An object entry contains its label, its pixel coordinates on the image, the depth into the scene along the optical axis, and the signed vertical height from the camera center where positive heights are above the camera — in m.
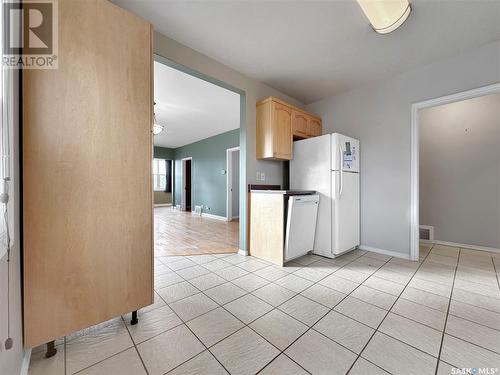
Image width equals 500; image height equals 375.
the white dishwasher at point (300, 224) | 2.37 -0.47
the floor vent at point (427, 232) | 3.41 -0.79
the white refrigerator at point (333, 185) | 2.66 +0.02
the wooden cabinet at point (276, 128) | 2.78 +0.84
